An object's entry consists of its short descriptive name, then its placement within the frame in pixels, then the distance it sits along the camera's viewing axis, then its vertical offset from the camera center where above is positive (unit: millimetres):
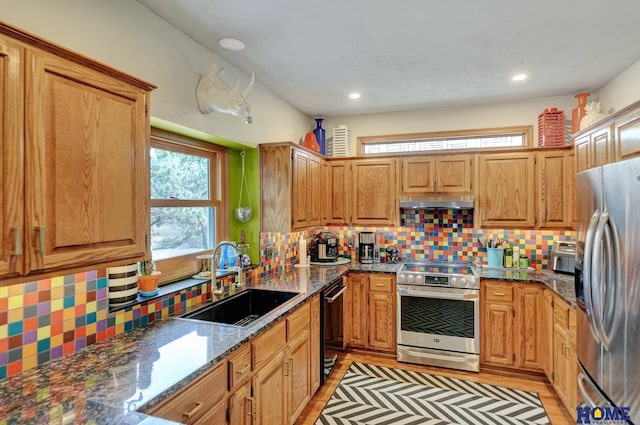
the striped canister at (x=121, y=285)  1774 -365
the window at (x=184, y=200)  2357 +118
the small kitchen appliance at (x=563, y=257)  3154 -416
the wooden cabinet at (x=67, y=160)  1045 +203
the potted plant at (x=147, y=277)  2027 -368
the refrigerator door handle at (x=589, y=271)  1707 -305
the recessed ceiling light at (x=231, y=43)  2270 +1174
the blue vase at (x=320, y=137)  4062 +929
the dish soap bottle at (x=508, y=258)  3512 -465
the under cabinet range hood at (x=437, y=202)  3453 +126
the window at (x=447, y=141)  3625 +833
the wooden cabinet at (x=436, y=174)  3525 +419
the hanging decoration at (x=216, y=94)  2305 +833
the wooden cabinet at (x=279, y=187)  3094 +258
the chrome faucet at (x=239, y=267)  2359 -391
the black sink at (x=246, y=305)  2352 -669
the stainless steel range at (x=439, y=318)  3203 -1013
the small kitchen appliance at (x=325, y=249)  3891 -401
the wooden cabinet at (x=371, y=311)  3485 -1004
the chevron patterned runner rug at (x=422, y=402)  2490 -1501
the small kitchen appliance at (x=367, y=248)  3922 -391
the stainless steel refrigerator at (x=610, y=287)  1414 -347
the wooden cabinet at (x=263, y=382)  1404 -870
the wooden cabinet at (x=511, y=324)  3070 -1026
